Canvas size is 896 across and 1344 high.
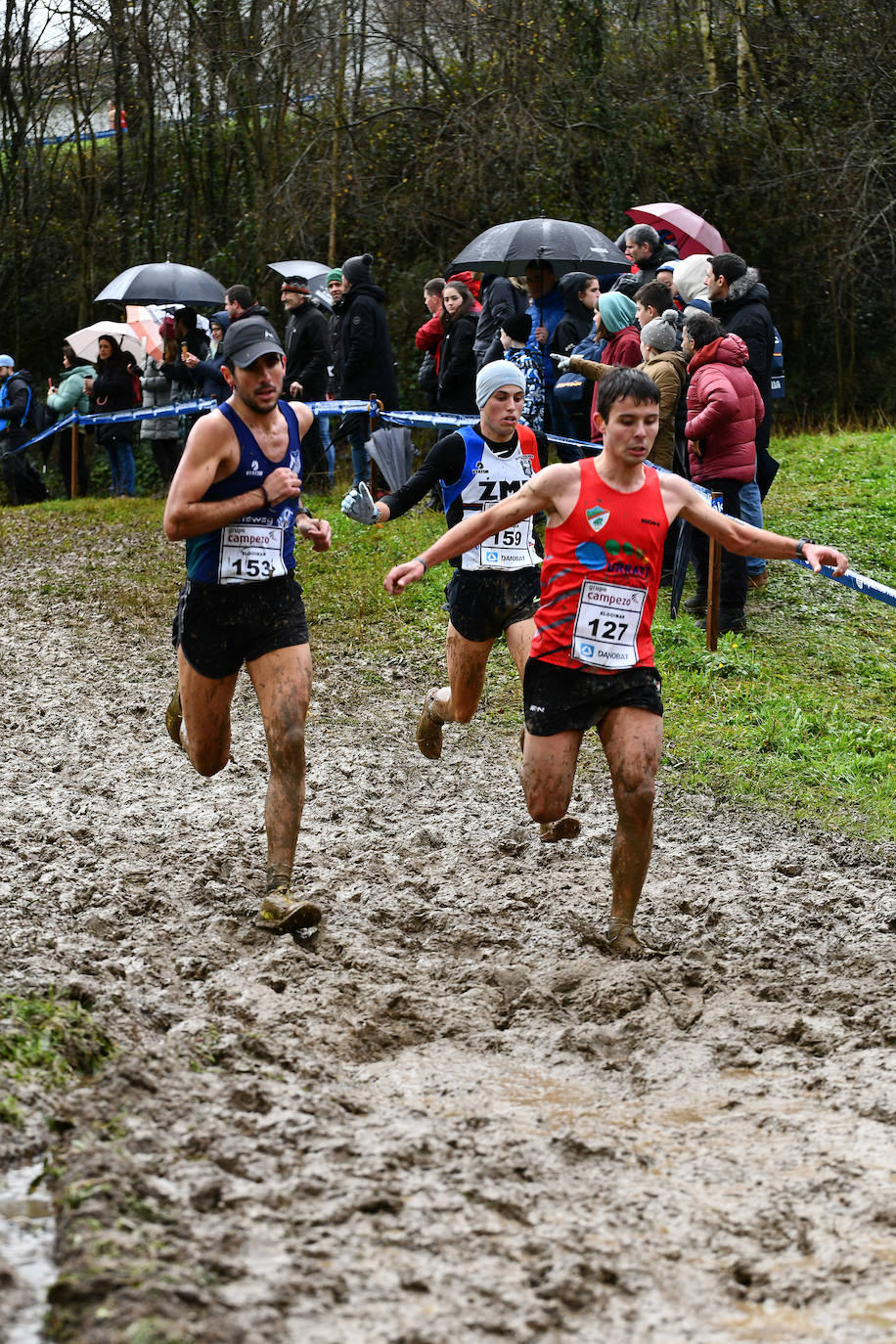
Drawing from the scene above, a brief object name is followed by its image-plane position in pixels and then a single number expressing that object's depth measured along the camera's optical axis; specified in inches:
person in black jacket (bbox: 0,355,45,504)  688.4
